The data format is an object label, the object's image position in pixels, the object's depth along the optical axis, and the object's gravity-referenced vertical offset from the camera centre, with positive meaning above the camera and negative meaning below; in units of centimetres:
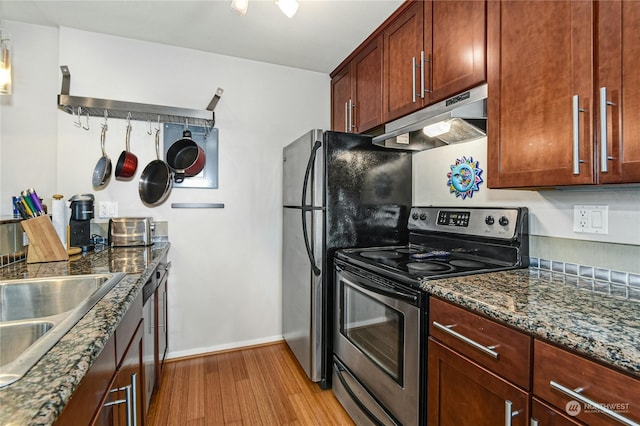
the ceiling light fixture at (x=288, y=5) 150 +101
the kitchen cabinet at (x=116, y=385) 68 -48
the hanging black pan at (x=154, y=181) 230 +23
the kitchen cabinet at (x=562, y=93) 94 +42
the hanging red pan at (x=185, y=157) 233 +42
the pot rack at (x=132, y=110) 202 +71
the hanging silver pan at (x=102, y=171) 215 +29
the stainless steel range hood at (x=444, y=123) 144 +47
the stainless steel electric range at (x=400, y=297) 129 -41
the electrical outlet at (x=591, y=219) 126 -3
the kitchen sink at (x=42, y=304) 86 -31
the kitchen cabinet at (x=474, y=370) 89 -51
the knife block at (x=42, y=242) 155 -15
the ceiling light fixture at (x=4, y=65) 150 +73
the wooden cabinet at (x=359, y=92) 211 +93
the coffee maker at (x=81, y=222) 190 -6
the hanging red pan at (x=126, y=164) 219 +34
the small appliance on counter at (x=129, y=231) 211 -13
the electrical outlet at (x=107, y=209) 224 +3
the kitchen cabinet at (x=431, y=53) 142 +83
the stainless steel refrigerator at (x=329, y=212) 200 +0
